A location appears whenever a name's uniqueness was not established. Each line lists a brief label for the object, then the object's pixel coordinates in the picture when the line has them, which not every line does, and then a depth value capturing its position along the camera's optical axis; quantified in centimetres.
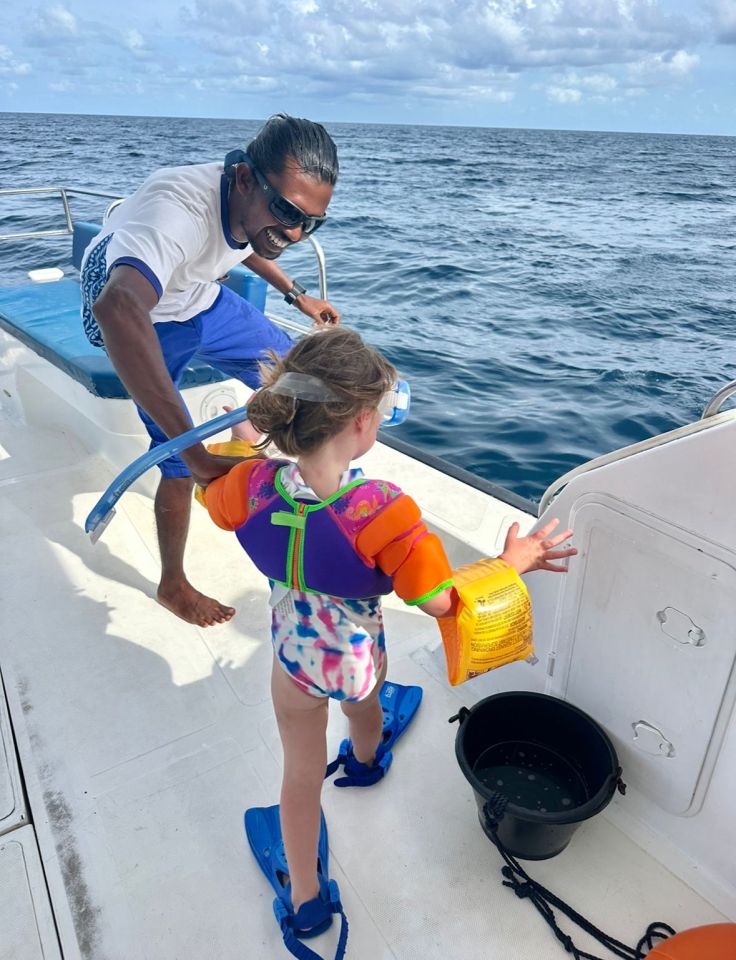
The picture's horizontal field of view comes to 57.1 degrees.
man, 177
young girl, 118
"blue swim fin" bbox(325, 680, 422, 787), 179
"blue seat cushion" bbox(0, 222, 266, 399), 288
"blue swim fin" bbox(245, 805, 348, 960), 142
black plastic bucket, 155
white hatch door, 135
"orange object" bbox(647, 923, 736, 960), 119
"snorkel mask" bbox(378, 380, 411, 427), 140
